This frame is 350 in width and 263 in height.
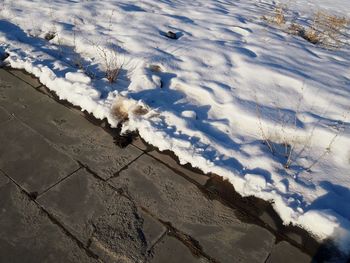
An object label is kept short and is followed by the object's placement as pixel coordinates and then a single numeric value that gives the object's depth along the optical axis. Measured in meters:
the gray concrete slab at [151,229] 2.37
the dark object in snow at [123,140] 3.11
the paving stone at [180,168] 2.84
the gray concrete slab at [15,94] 3.48
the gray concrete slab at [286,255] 2.31
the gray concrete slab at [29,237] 2.23
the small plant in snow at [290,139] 3.03
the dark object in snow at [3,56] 4.20
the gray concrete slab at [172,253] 2.26
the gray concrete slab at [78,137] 2.94
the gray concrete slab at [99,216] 2.30
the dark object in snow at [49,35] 4.71
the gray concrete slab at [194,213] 2.37
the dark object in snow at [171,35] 4.78
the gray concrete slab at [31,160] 2.74
